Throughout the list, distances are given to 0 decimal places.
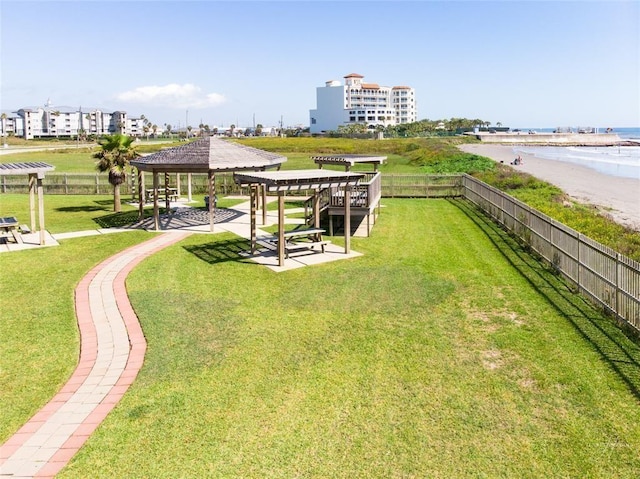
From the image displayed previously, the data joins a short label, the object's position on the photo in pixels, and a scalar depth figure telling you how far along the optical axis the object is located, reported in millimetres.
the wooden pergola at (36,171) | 15453
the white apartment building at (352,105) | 162000
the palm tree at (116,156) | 22125
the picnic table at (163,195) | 26219
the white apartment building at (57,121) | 161750
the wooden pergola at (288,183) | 13500
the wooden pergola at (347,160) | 22188
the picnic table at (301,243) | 14471
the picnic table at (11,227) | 15955
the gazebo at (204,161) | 18906
